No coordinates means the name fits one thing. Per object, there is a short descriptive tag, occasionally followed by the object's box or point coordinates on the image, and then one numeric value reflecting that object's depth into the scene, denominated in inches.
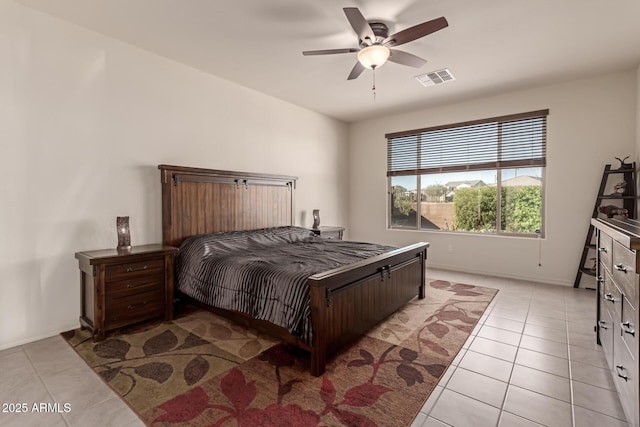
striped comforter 89.9
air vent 155.7
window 185.8
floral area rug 69.1
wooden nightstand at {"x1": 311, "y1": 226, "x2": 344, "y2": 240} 200.7
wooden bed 87.3
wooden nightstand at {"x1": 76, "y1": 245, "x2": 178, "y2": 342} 104.1
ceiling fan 92.8
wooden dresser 56.1
